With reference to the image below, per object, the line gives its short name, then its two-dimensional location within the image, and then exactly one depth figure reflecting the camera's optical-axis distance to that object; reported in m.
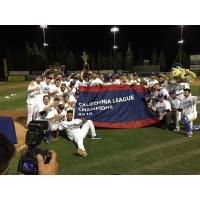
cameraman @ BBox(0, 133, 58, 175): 1.49
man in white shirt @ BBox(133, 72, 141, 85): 11.79
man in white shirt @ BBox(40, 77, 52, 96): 10.15
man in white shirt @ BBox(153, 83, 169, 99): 8.93
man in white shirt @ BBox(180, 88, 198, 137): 7.70
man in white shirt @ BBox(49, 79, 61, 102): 9.78
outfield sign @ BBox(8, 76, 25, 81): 36.42
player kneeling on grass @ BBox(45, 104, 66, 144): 7.61
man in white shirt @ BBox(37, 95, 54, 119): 8.08
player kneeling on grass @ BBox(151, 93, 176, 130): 8.33
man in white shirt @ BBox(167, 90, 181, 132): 8.23
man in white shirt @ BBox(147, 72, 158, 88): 10.72
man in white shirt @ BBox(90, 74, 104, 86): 11.22
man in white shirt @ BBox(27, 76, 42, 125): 9.16
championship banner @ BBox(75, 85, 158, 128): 8.57
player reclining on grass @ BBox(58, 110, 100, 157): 6.87
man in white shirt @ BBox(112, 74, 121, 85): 12.60
